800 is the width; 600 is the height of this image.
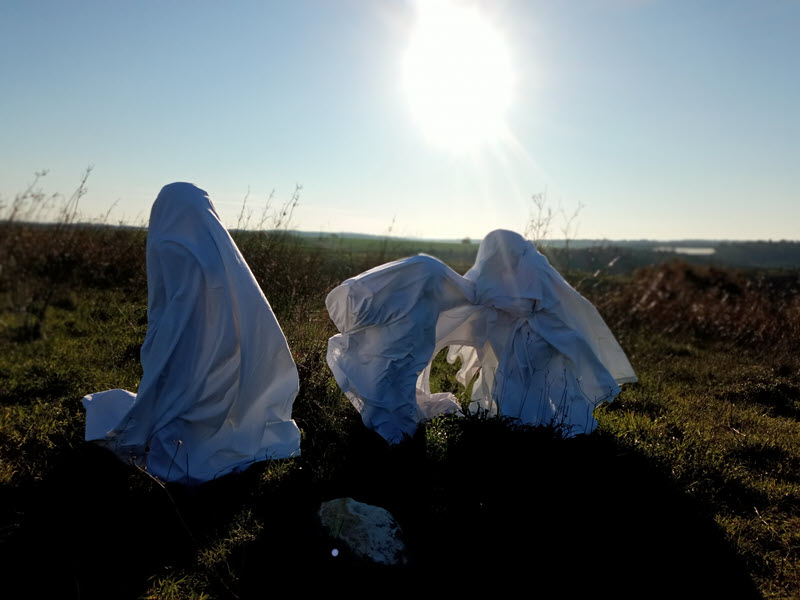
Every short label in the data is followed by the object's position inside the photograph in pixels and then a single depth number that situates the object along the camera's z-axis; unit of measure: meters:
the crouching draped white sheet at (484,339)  4.54
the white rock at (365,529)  2.97
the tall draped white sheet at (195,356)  3.72
